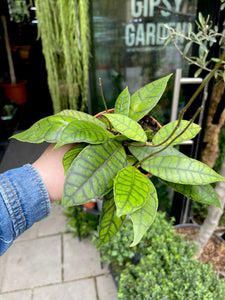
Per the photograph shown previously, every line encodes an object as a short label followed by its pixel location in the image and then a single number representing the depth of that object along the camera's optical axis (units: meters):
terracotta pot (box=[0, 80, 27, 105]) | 4.19
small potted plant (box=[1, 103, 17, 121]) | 3.67
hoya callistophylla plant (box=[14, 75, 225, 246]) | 0.53
